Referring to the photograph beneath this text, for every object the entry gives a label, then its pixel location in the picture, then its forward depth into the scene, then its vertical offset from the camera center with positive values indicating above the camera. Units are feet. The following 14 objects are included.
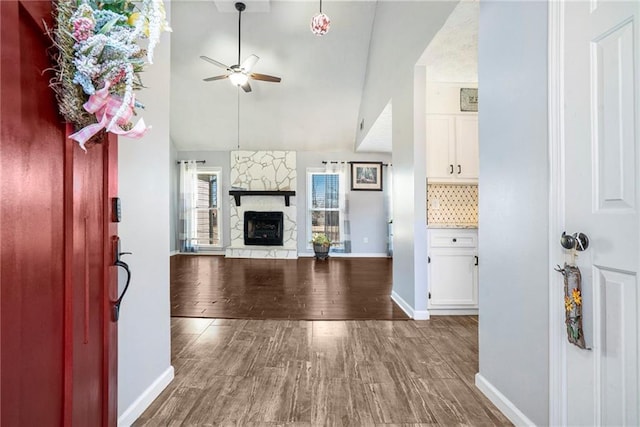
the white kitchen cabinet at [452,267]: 10.05 -1.76
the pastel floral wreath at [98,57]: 2.66 +1.43
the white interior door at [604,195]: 3.34 +0.22
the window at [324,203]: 24.21 +0.90
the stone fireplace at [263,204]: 23.72 +0.82
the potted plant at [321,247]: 22.87 -2.46
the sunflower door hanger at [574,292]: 3.83 -1.01
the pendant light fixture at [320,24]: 11.47 +7.25
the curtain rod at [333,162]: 24.16 +4.14
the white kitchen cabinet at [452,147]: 10.92 +2.41
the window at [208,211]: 24.88 +0.30
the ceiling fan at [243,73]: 14.34 +6.88
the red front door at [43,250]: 2.34 -0.31
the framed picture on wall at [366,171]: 24.21 +3.42
